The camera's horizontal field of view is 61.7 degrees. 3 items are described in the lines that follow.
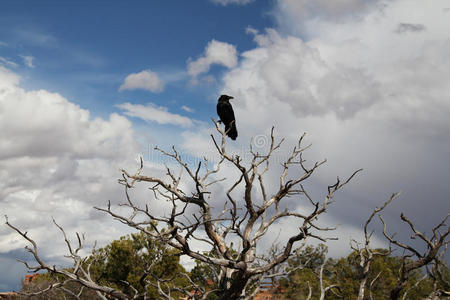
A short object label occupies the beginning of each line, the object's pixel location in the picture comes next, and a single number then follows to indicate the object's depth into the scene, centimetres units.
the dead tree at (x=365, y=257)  731
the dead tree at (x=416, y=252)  668
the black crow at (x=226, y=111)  957
